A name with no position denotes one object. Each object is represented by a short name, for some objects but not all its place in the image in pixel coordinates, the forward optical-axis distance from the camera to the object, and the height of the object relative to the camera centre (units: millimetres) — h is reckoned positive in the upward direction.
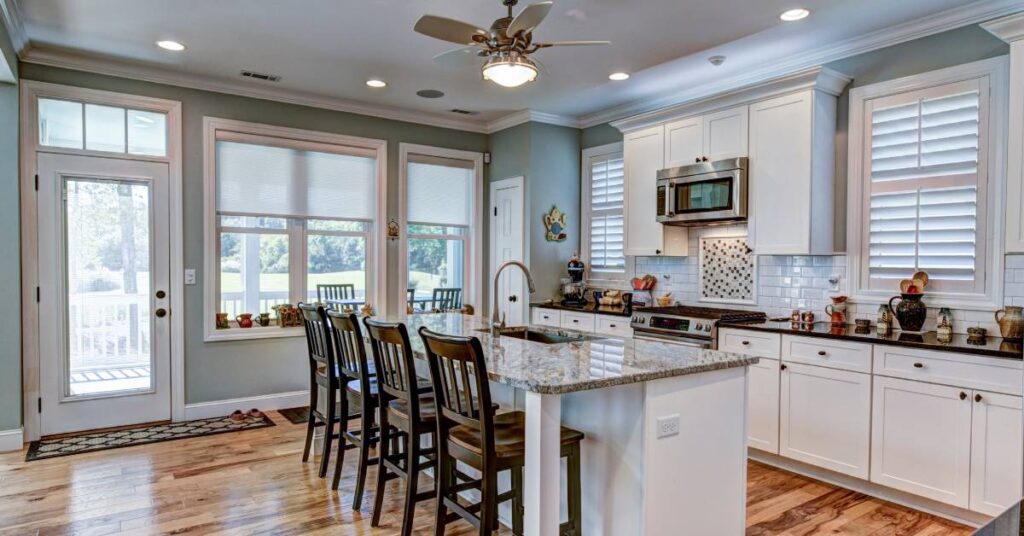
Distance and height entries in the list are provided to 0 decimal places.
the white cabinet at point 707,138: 4277 +936
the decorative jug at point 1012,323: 3090 -324
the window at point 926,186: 3346 +459
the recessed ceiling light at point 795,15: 3395 +1440
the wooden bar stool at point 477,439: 2172 -735
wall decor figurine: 5863 +339
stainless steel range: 4082 -474
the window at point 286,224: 5012 +293
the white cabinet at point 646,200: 4945 +508
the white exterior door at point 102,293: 4309 -295
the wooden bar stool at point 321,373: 3499 -746
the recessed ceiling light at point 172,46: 4031 +1455
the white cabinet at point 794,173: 3848 +594
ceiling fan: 2695 +1056
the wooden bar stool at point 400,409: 2631 -752
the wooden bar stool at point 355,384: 3104 -740
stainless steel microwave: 4258 +506
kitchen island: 2041 -690
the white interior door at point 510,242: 5852 +157
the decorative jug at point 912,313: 3432 -304
